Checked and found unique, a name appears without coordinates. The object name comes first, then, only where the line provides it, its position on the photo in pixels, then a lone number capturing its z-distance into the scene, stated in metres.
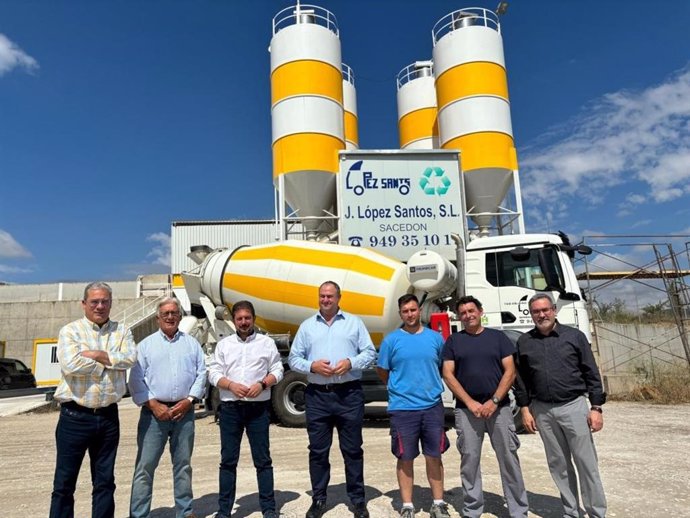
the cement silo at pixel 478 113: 13.38
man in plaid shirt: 3.67
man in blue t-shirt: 4.24
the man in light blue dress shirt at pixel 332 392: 4.42
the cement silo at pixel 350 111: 19.25
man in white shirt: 4.28
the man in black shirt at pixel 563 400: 3.93
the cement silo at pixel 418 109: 18.30
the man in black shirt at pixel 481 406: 4.12
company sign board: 11.04
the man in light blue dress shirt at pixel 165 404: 4.07
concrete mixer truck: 8.76
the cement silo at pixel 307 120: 13.29
